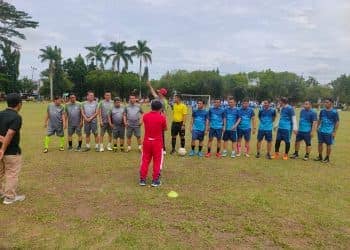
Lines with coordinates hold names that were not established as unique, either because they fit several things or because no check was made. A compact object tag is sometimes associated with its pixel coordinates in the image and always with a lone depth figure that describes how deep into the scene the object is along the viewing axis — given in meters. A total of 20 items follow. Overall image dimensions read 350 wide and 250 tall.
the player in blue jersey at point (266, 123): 12.52
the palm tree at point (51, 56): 84.50
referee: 12.44
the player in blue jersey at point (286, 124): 12.45
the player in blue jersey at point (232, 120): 12.54
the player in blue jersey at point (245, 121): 12.56
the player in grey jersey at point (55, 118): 12.66
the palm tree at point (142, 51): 80.56
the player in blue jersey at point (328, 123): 12.16
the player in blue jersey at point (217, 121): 12.48
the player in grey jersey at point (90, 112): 12.65
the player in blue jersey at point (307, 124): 12.40
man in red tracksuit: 8.52
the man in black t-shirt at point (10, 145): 6.95
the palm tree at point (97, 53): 84.69
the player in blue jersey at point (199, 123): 12.49
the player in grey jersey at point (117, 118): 12.59
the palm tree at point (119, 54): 79.62
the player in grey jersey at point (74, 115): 12.76
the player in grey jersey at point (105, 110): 12.75
